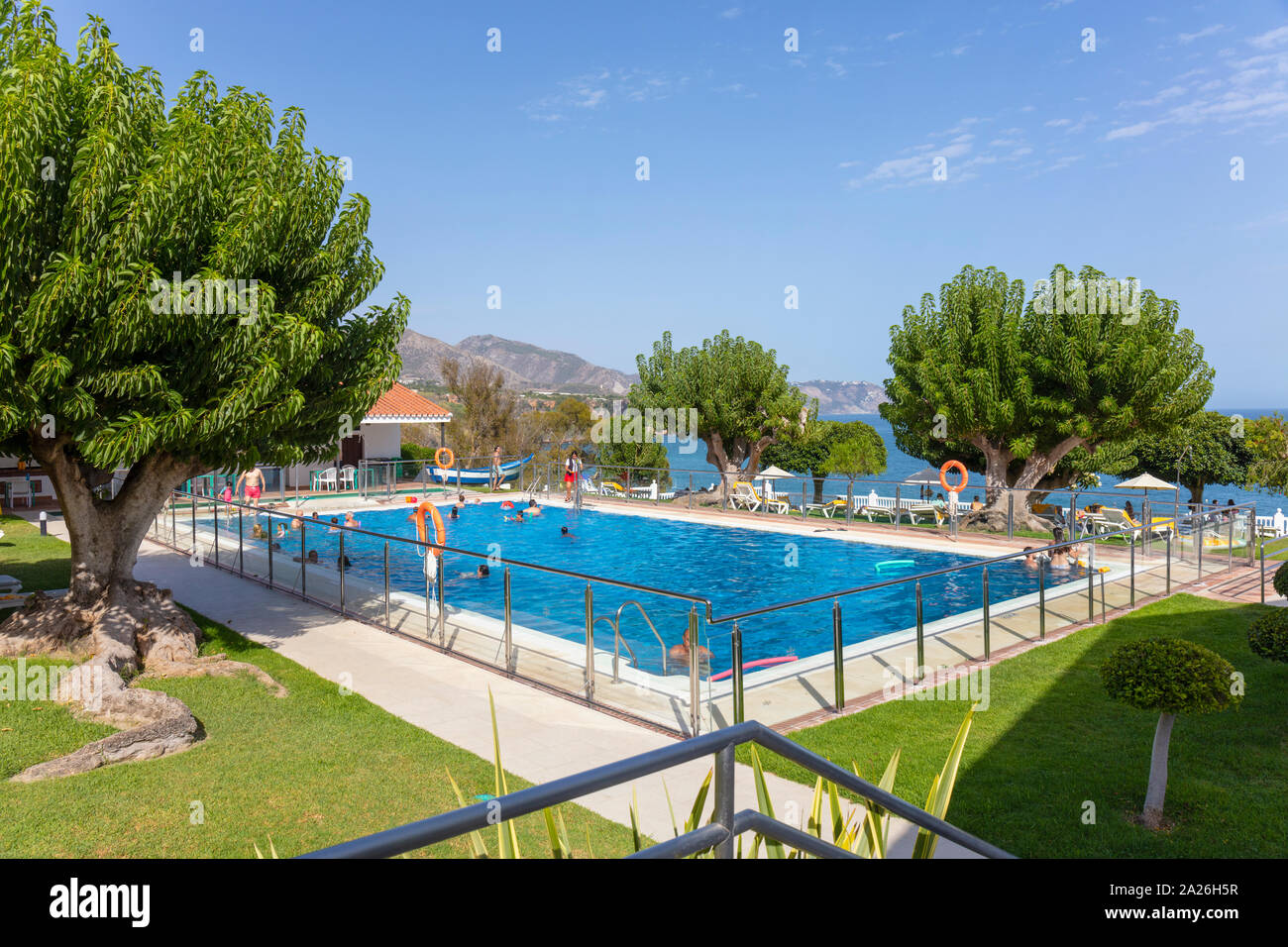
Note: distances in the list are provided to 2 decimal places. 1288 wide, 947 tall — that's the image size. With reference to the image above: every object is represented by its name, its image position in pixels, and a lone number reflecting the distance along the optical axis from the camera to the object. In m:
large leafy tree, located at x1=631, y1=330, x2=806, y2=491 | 29.64
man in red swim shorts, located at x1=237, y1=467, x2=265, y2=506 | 21.68
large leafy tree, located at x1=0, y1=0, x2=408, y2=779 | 7.37
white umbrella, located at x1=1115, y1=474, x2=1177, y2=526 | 27.38
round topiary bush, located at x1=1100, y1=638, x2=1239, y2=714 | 5.27
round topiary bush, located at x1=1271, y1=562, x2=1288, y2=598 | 9.82
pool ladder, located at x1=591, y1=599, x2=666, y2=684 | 7.62
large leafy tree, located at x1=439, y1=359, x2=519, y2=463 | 44.78
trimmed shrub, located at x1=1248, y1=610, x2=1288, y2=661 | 6.98
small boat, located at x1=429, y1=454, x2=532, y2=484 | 28.17
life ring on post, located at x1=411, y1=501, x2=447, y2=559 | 12.99
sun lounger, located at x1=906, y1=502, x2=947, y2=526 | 20.39
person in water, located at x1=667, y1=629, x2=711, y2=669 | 6.93
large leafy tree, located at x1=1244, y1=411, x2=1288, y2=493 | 31.11
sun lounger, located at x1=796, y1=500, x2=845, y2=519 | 20.72
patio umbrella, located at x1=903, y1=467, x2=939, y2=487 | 29.42
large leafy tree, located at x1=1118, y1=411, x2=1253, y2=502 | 44.77
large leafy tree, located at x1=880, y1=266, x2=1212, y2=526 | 21.14
